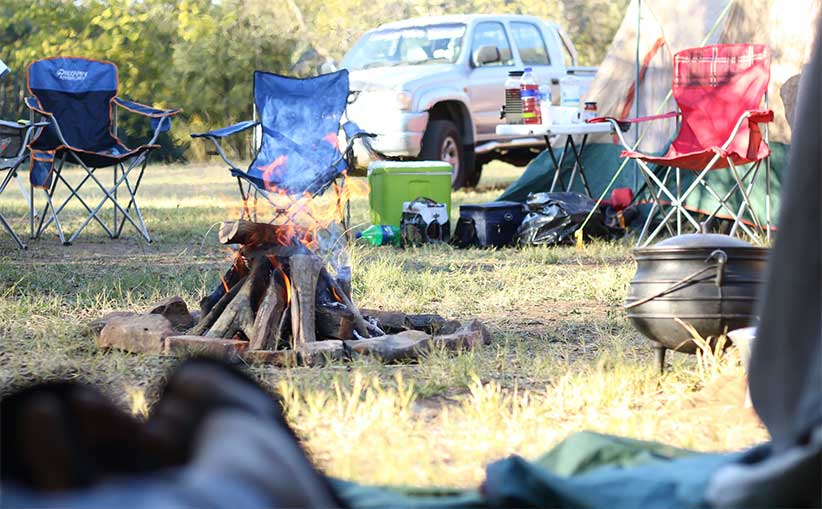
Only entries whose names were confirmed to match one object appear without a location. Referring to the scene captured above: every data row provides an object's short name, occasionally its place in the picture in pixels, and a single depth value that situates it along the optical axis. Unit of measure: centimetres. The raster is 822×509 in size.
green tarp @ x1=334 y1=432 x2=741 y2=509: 315
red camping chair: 1114
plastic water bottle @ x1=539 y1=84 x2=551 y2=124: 1276
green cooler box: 1332
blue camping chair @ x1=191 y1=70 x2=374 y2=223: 1221
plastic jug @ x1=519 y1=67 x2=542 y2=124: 1305
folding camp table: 1261
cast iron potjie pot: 585
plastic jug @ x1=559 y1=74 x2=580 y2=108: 1306
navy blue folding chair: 1326
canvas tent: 1198
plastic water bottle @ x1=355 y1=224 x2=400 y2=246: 1314
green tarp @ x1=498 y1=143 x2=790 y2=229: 1242
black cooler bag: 1296
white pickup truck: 1772
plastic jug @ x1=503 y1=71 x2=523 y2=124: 1335
